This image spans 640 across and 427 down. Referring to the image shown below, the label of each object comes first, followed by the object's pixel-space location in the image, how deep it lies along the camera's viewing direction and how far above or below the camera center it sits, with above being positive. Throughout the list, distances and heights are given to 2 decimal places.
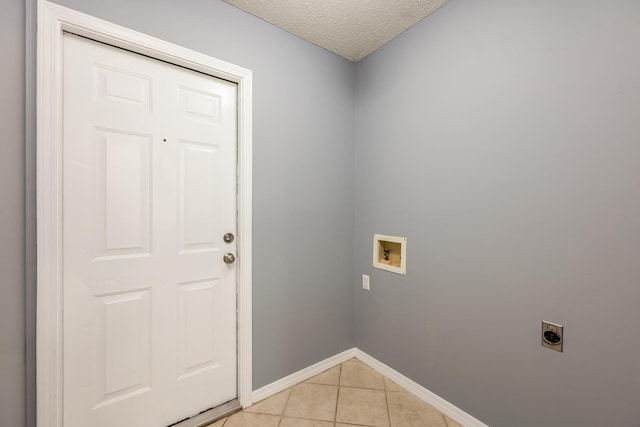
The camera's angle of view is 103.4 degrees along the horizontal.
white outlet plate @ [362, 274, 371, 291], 2.00 -0.55
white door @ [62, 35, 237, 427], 1.16 -0.14
